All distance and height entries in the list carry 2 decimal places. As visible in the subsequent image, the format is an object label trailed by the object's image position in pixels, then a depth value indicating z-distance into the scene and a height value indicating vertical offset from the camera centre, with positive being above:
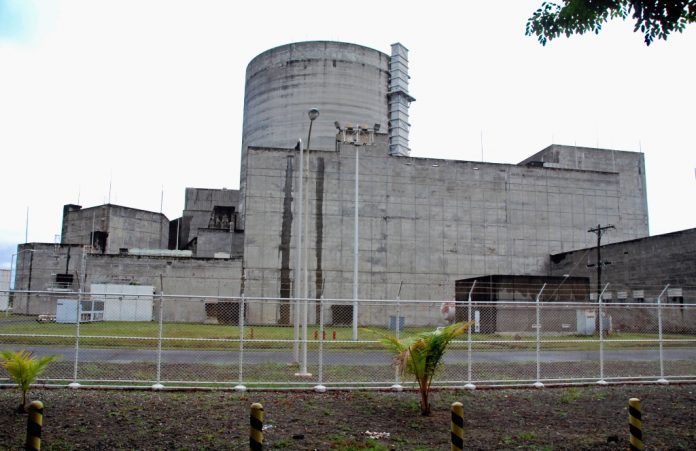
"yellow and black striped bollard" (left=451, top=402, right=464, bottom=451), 6.57 -1.47
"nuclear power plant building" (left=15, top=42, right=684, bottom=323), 51.25 +7.48
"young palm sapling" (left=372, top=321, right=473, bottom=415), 11.04 -1.09
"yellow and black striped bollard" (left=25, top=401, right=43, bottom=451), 5.80 -1.37
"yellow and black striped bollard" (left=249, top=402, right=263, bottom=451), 6.00 -1.38
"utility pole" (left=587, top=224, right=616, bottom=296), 44.04 +3.04
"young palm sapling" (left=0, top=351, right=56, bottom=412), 10.41 -1.43
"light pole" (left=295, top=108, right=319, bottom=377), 15.63 -1.58
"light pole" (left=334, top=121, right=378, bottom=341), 34.64 +9.64
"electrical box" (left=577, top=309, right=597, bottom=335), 36.72 -1.33
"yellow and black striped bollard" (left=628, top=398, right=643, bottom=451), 6.82 -1.45
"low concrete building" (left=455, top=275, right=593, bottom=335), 37.50 +0.00
